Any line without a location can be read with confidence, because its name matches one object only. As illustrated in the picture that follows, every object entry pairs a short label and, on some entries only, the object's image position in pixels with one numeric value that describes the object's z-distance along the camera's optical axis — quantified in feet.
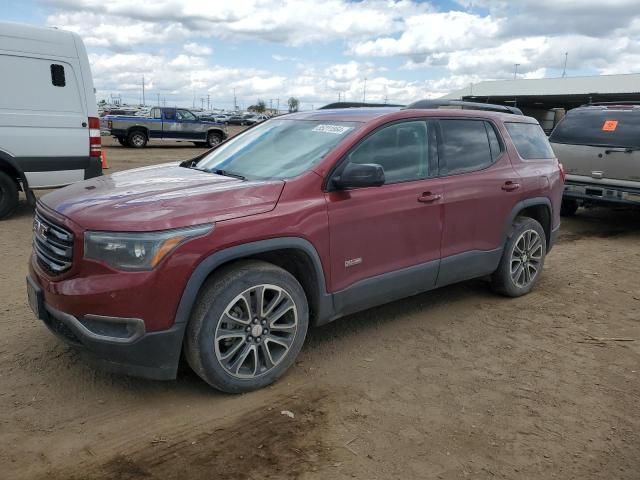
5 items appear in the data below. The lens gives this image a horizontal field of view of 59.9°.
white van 25.58
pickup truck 75.46
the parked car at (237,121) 207.10
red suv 9.83
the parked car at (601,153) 26.35
